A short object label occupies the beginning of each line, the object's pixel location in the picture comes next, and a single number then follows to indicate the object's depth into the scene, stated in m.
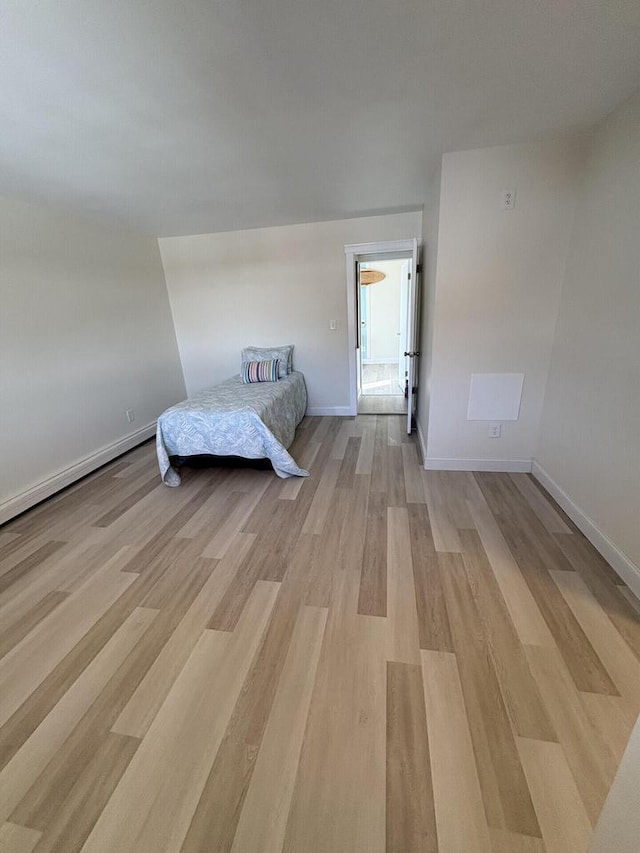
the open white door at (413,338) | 2.93
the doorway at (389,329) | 3.33
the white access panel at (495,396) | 2.42
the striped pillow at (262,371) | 3.70
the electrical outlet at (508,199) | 2.04
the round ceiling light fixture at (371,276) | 6.94
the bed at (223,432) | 2.68
